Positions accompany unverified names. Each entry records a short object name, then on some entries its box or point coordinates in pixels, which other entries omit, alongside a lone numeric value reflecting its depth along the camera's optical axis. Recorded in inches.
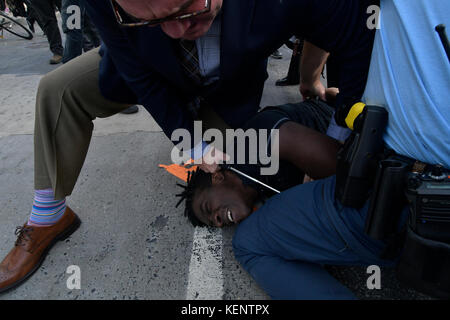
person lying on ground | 62.0
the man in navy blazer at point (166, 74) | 44.6
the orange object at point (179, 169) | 87.7
